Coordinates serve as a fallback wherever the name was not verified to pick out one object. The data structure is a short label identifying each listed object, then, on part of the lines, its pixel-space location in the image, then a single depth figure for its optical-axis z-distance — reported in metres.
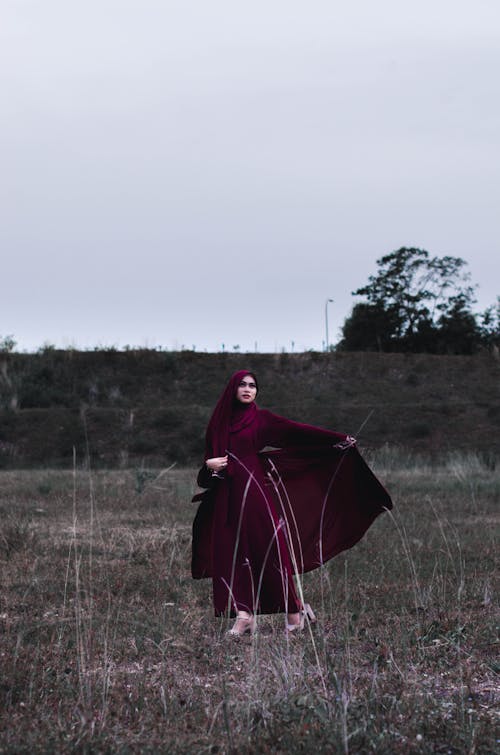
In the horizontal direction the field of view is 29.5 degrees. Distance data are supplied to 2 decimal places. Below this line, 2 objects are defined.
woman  6.67
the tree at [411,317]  45.83
